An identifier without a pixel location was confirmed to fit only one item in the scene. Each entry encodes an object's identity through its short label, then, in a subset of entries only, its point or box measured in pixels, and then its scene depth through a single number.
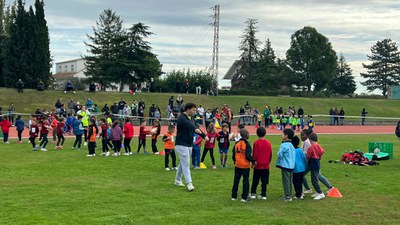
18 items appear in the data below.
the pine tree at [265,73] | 88.00
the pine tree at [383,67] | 110.19
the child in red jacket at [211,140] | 16.64
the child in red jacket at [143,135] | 20.86
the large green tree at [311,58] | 95.81
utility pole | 60.70
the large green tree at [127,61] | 65.81
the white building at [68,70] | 109.92
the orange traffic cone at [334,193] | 11.59
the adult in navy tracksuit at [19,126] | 26.48
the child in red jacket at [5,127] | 25.95
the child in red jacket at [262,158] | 11.06
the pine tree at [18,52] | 52.72
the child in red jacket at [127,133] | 20.52
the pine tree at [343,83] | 105.56
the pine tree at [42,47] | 53.41
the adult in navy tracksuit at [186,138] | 12.01
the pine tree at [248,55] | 93.02
